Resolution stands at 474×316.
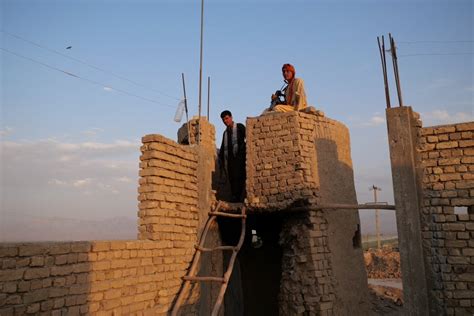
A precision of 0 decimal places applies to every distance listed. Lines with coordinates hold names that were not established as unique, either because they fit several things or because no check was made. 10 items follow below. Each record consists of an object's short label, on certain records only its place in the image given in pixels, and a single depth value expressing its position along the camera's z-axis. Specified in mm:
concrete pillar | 5133
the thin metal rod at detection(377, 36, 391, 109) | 5898
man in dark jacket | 7941
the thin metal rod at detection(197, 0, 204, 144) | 7897
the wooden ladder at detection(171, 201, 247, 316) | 5625
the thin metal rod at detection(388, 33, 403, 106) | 6095
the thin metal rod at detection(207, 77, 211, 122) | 9630
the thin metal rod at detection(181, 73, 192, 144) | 8656
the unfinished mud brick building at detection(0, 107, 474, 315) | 4172
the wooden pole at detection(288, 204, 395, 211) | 6421
